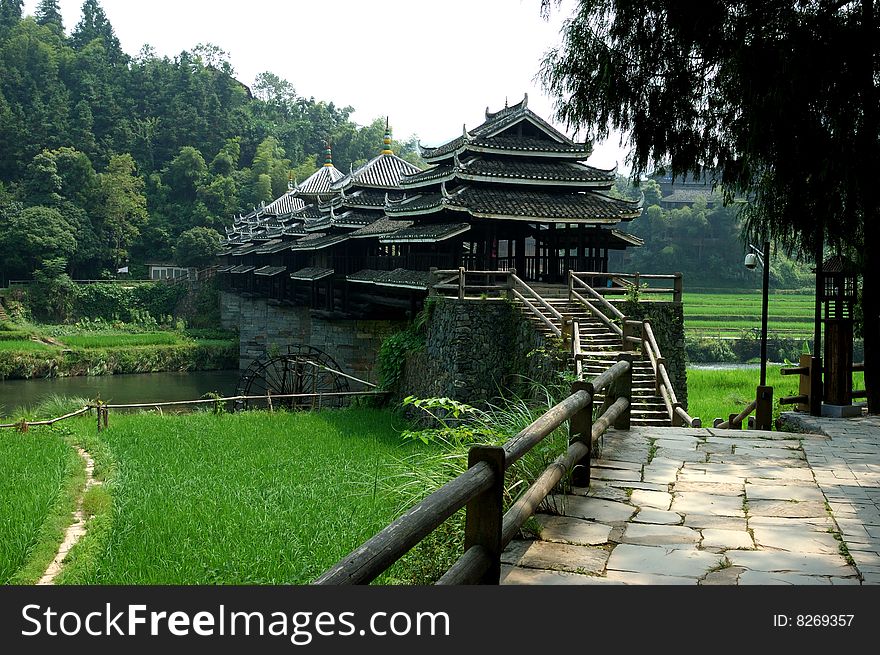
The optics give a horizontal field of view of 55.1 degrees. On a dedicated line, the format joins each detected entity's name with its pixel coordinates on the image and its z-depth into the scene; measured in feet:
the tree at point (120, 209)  189.47
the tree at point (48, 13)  300.61
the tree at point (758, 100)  28.45
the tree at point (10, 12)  272.31
